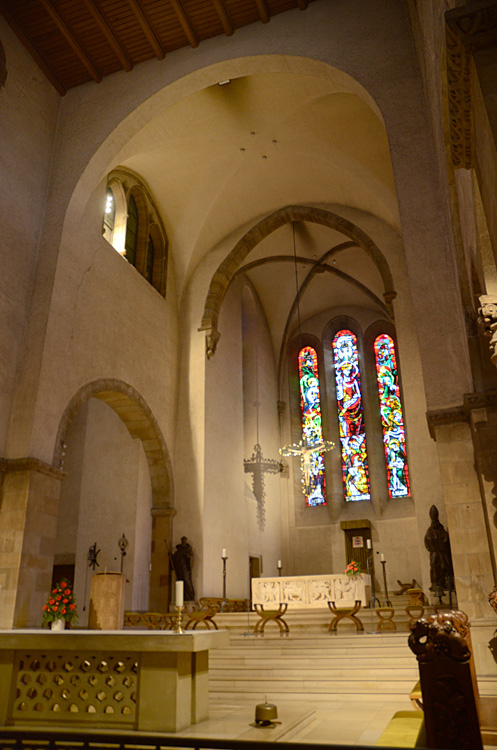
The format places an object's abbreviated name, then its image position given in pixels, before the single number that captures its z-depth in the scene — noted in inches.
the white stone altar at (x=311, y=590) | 424.2
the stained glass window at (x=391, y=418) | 684.7
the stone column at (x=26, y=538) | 314.7
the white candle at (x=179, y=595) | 186.0
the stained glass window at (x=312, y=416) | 716.0
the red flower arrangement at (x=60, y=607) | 245.3
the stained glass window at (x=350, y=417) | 704.4
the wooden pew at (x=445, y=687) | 88.7
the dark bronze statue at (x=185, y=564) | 476.7
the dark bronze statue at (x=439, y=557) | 398.0
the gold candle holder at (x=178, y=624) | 184.6
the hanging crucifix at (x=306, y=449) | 537.3
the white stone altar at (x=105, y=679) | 169.6
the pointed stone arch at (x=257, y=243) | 547.8
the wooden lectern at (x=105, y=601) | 296.0
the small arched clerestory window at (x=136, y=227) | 494.6
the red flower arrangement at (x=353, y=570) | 424.8
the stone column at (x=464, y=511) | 258.2
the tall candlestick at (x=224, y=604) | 490.3
